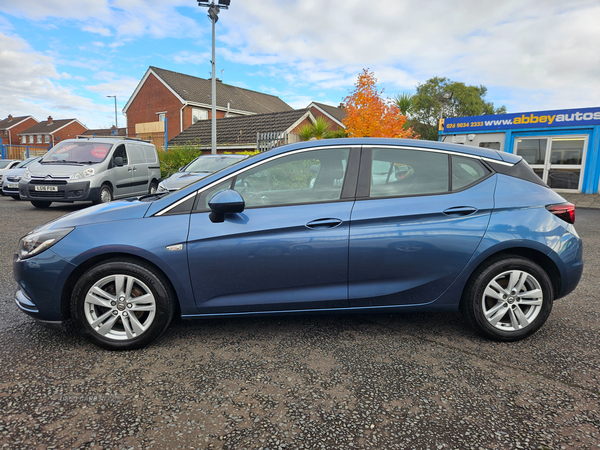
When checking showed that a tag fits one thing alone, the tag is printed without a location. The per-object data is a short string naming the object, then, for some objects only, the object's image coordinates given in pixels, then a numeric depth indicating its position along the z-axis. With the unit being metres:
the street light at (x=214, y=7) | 15.27
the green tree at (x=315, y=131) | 17.33
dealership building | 16.67
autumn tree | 17.48
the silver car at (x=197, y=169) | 9.29
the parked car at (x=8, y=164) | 18.39
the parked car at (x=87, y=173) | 10.07
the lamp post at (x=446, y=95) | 19.75
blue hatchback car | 2.90
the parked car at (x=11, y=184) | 14.30
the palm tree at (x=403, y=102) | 18.53
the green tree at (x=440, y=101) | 48.22
